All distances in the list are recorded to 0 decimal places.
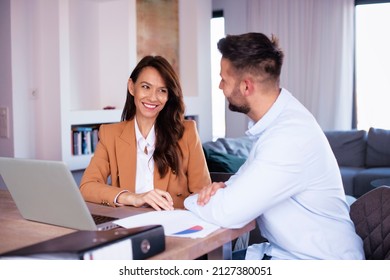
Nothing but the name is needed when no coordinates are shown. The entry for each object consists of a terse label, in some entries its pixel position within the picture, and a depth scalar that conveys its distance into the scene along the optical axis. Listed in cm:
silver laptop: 133
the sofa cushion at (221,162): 383
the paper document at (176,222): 137
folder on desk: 104
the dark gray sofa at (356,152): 519
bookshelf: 475
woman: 220
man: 145
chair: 162
